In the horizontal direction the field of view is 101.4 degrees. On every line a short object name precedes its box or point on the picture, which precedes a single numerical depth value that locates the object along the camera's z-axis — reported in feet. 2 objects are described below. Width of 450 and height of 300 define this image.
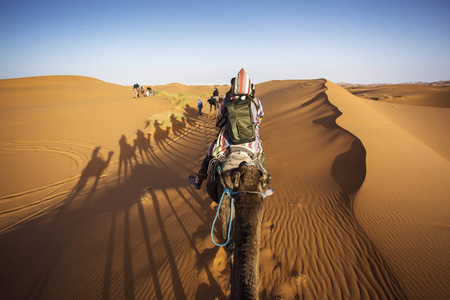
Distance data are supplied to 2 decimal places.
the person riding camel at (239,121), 9.45
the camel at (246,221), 5.32
